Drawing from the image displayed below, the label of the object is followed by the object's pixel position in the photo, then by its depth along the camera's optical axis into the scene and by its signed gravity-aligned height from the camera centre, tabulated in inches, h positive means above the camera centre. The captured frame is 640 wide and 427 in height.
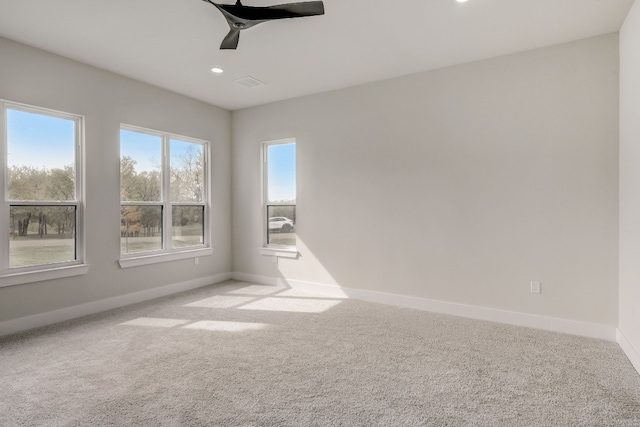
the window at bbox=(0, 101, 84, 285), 134.5 +10.3
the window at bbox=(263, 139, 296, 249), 211.0 +12.4
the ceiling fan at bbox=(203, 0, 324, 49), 97.0 +57.3
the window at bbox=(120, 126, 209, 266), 176.2 +11.7
